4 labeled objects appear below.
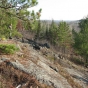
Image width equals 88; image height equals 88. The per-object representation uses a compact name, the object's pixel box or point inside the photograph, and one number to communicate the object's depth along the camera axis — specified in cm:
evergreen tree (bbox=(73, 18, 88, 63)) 2000
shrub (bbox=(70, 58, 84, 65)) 2328
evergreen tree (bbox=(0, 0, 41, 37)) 518
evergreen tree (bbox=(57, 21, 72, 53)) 2966
